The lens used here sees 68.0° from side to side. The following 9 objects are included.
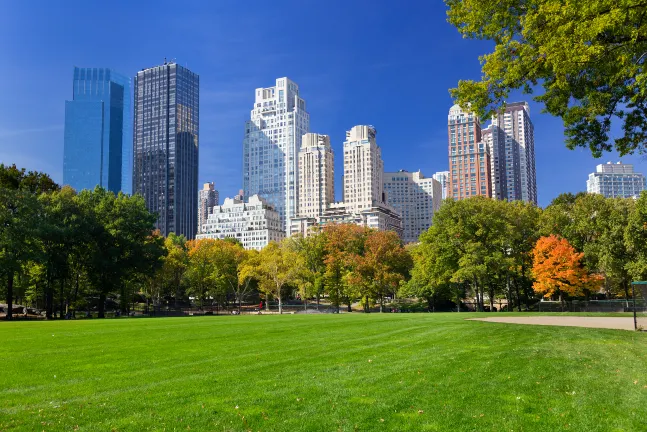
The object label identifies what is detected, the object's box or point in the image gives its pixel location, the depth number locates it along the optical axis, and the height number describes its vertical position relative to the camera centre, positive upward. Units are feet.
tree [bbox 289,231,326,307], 245.65 +6.41
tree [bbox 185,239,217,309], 259.60 +1.19
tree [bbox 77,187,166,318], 182.70 +11.26
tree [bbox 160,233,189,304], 247.50 +1.40
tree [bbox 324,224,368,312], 232.73 +5.50
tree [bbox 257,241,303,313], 240.12 +0.27
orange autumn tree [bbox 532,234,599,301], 167.43 -0.60
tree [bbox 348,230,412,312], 221.25 -0.12
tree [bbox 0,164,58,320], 148.46 +13.72
